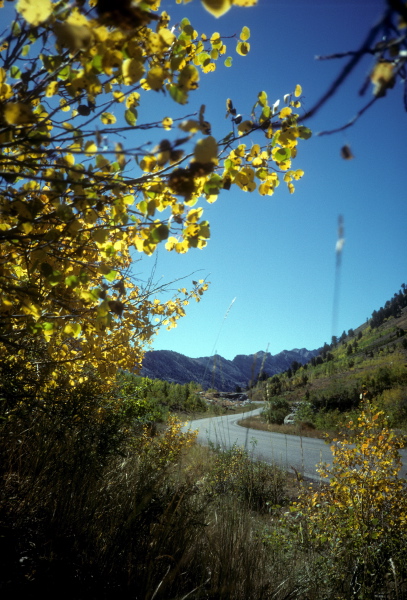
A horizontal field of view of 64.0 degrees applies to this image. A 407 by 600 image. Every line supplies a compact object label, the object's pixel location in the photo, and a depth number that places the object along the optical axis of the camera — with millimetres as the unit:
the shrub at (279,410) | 21469
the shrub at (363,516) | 2328
